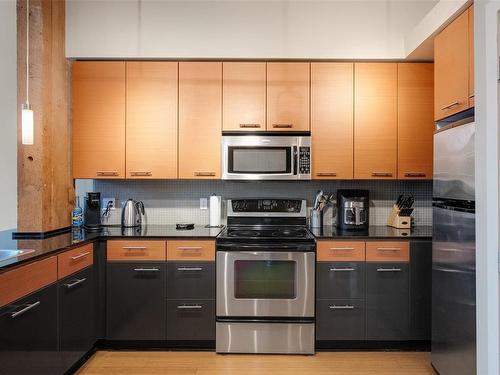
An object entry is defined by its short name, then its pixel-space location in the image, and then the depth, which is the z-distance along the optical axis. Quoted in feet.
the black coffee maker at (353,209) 10.16
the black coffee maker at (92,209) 10.19
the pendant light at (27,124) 6.40
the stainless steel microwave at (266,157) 9.80
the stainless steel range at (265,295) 8.82
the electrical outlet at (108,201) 11.03
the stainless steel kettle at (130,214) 10.40
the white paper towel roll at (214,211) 10.54
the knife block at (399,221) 10.12
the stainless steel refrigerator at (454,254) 6.27
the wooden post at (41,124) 8.41
